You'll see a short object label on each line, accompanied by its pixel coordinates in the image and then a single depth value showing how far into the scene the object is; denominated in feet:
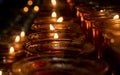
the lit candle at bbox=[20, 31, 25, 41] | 1.66
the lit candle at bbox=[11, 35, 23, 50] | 1.51
